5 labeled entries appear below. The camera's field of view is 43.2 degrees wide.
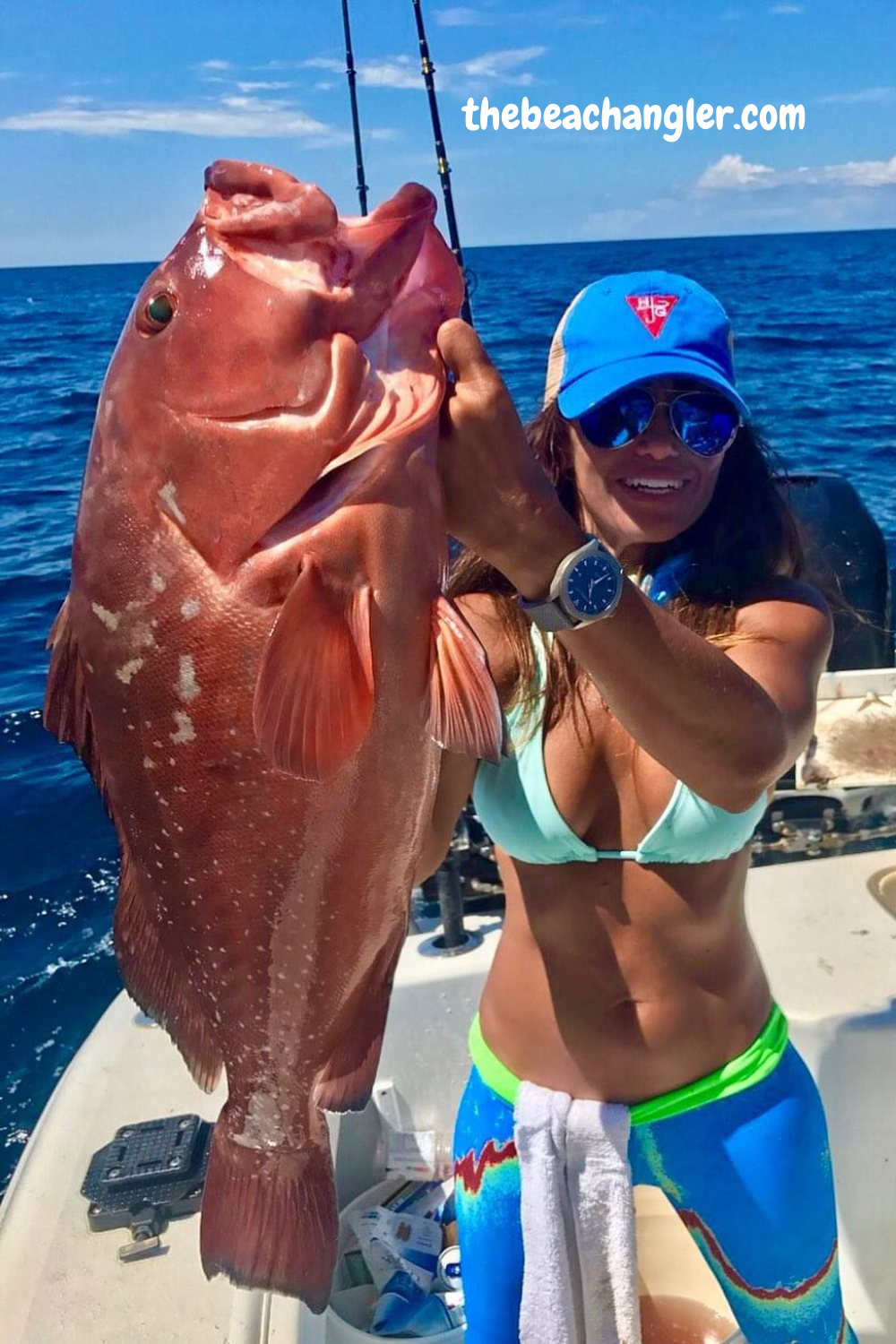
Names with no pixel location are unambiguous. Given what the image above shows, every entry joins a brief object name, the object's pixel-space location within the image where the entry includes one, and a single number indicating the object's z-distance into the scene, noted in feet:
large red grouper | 4.09
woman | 6.07
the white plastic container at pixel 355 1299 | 8.06
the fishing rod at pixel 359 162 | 13.18
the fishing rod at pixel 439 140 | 9.68
